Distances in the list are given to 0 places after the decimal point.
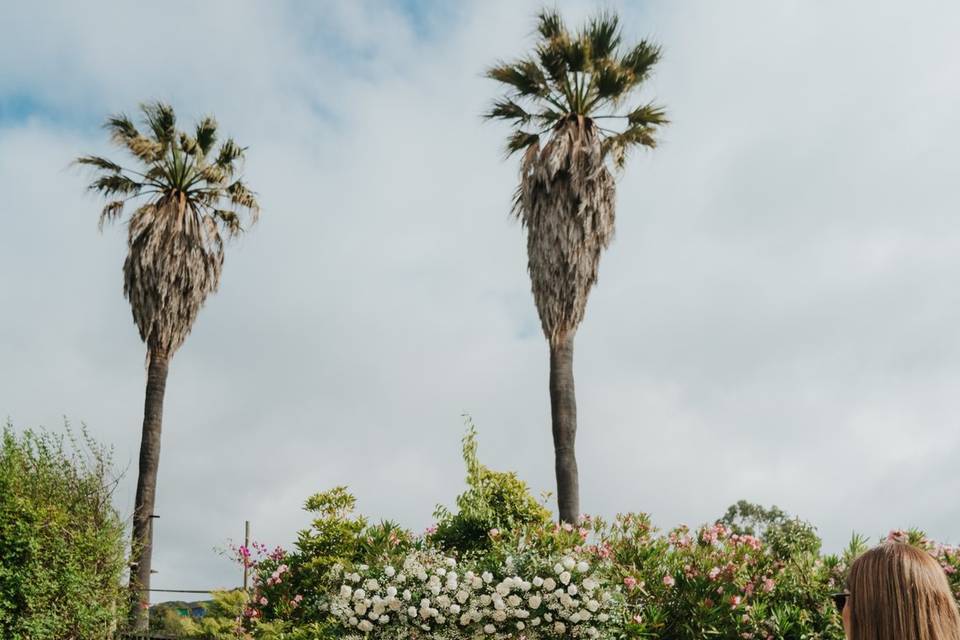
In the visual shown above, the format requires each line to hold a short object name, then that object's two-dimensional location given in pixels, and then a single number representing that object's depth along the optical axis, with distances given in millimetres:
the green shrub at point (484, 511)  14141
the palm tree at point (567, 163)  18703
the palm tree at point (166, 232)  22734
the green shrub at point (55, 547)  13789
